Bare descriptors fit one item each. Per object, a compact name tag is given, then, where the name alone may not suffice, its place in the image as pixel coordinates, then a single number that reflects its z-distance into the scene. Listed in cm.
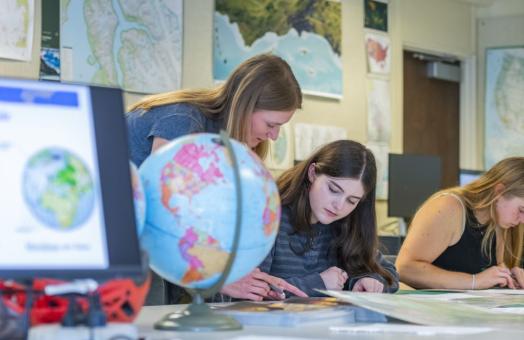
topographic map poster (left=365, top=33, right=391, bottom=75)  627
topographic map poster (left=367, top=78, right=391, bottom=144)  628
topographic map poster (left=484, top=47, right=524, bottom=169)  707
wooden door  681
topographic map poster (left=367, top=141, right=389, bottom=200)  623
